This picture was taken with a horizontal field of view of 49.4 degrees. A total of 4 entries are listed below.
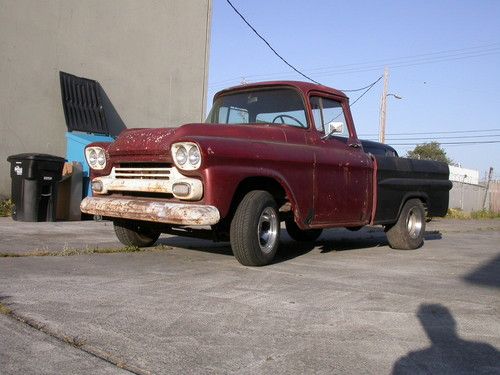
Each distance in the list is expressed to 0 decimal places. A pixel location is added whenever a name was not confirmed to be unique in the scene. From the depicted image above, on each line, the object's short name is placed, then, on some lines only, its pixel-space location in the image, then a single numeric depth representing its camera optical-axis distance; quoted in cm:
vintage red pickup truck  520
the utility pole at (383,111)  2891
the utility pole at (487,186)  2752
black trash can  964
